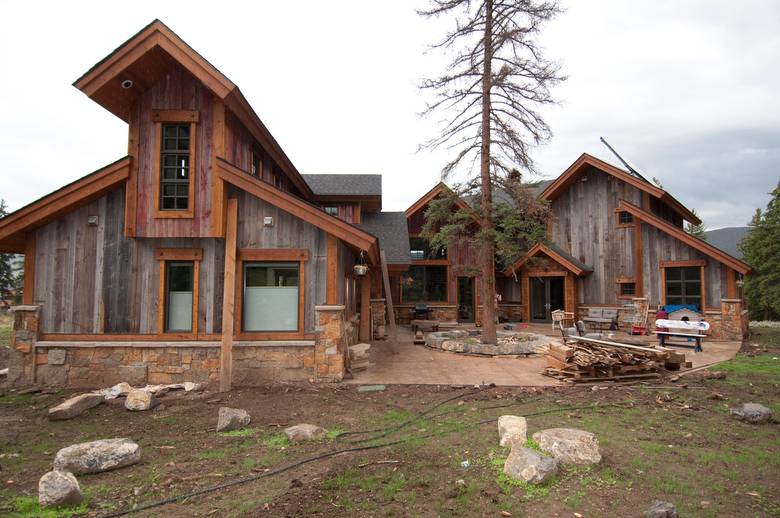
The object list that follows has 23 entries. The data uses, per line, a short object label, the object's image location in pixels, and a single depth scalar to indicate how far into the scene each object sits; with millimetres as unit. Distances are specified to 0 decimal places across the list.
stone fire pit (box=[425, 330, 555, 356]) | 12797
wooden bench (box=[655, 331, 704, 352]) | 13102
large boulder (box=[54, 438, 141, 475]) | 4887
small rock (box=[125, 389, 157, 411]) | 7664
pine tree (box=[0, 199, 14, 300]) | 34656
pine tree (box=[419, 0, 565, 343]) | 12578
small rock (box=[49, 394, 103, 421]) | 7145
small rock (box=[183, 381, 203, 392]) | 8789
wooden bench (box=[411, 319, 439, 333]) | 17453
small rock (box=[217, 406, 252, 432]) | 6422
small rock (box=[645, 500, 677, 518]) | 3646
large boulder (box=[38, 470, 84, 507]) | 4063
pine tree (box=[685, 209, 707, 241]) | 42969
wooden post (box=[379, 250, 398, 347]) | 13188
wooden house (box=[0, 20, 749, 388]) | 9047
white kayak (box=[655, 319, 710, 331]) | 12849
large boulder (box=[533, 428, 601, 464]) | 4844
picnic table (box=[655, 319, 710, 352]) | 12898
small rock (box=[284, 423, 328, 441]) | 5922
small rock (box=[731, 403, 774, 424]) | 6508
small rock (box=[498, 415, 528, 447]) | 5398
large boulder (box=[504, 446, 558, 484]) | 4383
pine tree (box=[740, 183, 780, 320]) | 29609
